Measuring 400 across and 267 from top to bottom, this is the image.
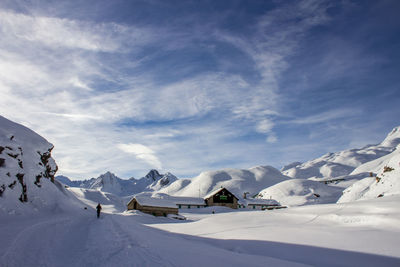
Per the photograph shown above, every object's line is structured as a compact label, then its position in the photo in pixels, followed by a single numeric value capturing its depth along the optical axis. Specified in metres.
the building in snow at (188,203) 75.94
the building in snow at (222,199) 76.38
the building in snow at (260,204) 82.34
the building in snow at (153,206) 53.44
